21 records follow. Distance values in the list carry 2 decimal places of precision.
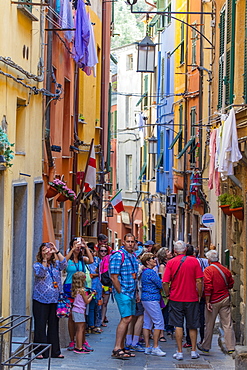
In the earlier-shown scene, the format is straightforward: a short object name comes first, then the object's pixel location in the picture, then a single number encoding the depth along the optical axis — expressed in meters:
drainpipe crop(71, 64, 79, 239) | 19.48
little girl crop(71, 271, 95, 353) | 11.49
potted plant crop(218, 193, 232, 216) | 13.34
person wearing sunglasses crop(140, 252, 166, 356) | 11.91
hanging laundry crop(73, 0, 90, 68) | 16.43
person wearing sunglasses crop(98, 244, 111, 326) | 14.34
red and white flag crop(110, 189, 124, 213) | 27.22
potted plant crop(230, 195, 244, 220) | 12.82
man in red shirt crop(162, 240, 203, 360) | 11.64
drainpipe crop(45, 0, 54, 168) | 13.83
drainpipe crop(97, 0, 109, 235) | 25.92
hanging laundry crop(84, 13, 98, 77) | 17.92
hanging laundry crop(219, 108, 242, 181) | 11.98
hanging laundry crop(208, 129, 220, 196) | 15.31
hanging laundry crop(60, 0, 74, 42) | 15.45
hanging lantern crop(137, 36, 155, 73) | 24.05
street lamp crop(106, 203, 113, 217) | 33.50
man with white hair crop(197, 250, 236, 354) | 12.23
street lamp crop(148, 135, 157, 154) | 34.72
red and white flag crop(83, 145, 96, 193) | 19.72
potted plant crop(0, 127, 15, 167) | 8.76
